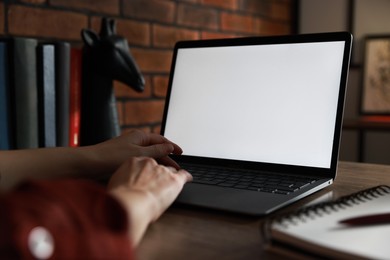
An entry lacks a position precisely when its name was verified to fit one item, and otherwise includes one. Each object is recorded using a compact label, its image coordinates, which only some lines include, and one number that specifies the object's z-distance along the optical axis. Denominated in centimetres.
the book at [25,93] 113
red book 126
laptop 75
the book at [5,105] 111
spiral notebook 42
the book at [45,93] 117
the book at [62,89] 121
